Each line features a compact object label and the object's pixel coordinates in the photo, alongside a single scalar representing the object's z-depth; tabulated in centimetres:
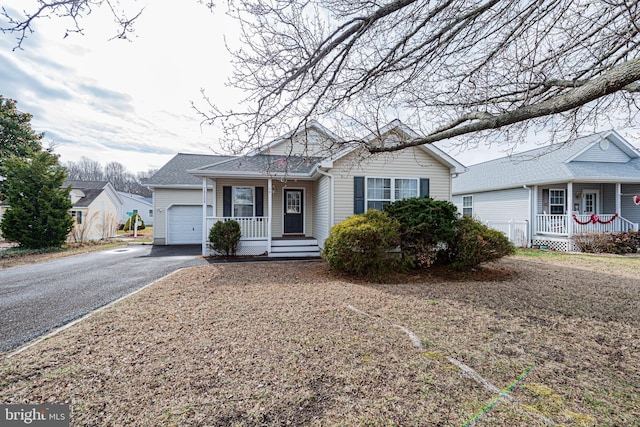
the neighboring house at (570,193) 1206
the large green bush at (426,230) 687
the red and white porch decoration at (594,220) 1174
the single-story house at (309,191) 938
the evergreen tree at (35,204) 1105
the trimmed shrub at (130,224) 2313
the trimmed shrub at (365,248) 643
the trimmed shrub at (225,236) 960
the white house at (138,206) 3315
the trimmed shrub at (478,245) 670
